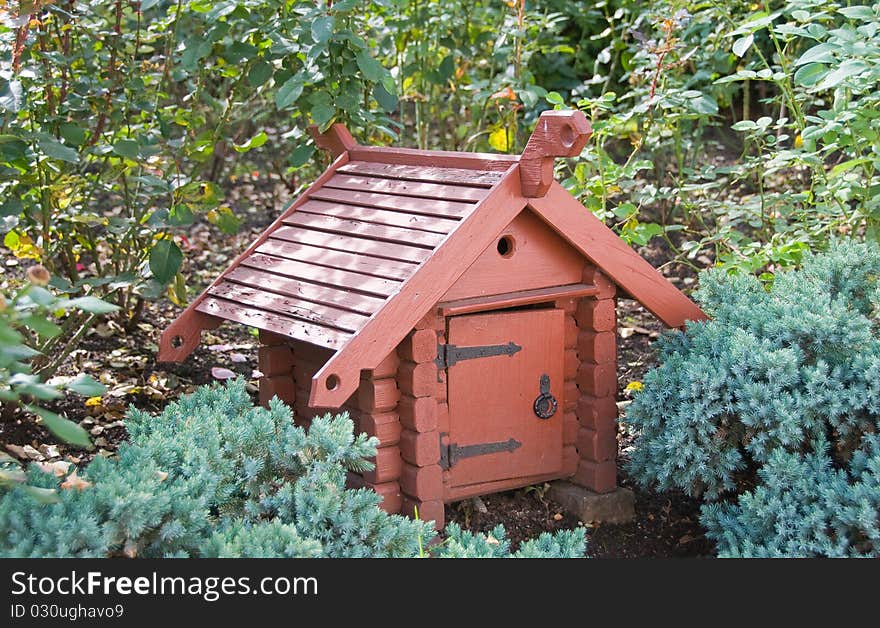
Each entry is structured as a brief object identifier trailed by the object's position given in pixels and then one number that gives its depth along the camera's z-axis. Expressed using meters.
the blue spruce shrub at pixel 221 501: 2.69
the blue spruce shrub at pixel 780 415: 3.19
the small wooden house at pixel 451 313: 3.37
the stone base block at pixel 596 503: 3.88
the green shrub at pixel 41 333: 2.32
